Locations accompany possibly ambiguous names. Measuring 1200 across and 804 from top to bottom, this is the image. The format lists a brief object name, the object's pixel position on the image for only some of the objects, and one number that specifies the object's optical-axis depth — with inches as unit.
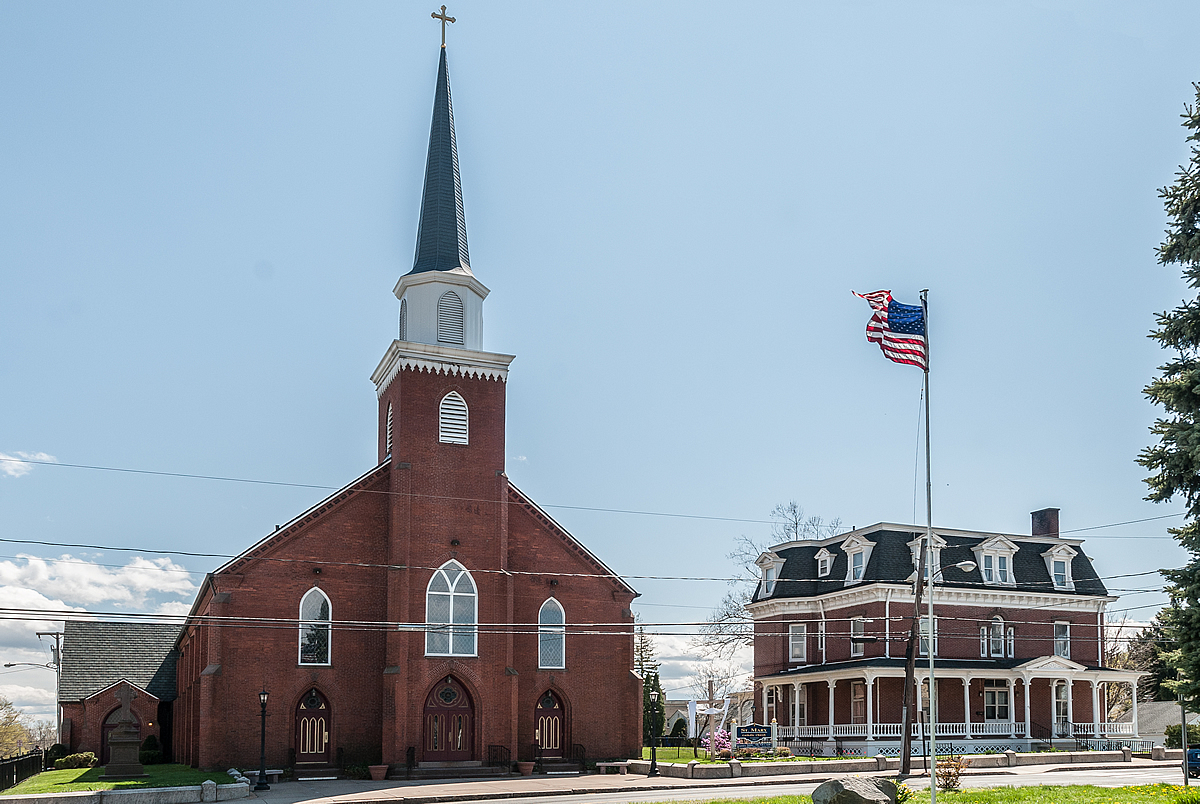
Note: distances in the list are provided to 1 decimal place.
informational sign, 2069.4
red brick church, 1465.3
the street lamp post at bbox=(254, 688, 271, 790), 1307.8
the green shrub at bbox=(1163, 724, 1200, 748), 1909.4
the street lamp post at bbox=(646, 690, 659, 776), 1432.3
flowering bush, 1875.0
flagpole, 956.0
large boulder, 832.9
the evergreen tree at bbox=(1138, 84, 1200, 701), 748.6
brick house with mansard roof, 1962.4
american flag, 1063.0
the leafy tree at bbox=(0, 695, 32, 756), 3668.8
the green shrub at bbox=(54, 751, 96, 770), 1888.5
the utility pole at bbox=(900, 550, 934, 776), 1423.5
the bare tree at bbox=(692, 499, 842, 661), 2401.5
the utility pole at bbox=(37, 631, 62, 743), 2079.7
